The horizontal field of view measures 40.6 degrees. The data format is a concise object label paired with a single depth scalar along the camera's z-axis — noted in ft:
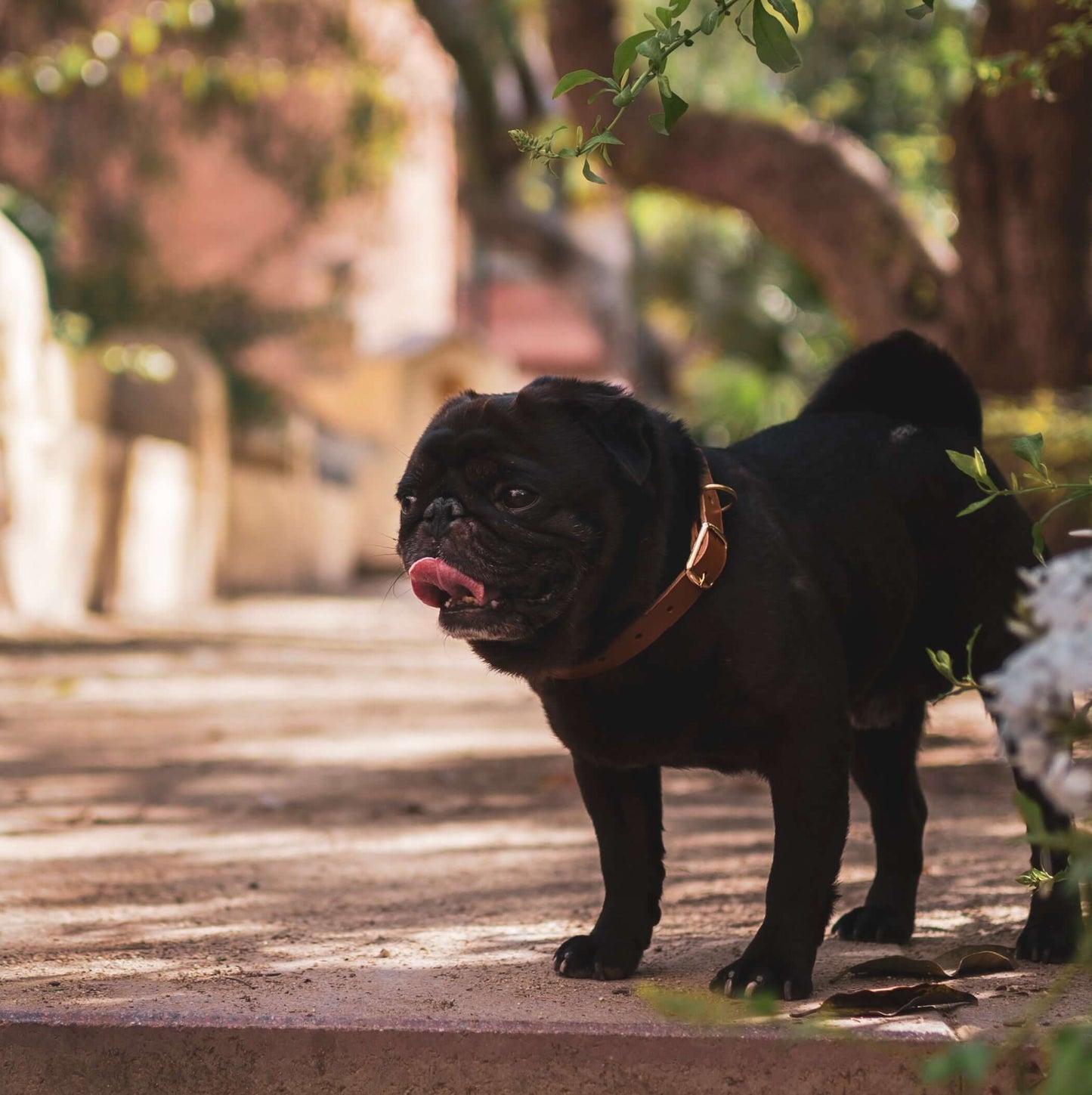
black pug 8.88
